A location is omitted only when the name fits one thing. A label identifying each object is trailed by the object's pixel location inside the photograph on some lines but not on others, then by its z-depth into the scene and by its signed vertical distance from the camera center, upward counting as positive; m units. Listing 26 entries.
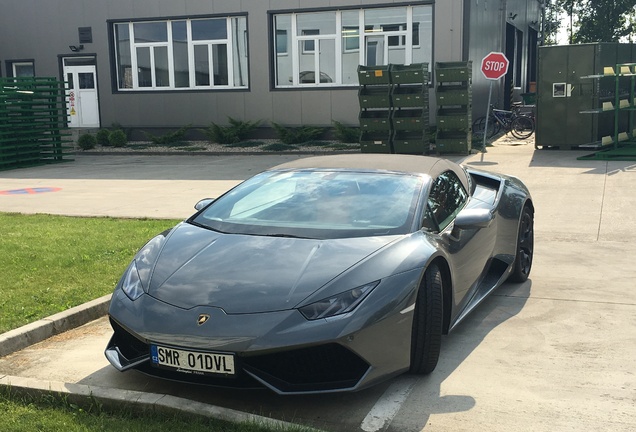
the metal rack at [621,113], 16.12 -0.47
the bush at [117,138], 23.58 -1.05
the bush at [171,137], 23.77 -1.07
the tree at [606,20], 49.72 +5.28
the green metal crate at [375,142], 18.77 -1.10
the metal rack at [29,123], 18.73 -0.42
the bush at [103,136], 23.84 -1.01
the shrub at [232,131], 23.12 -0.91
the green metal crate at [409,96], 18.44 +0.07
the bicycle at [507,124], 22.44 -0.86
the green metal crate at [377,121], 18.72 -0.55
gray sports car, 3.78 -1.04
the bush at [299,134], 22.36 -1.00
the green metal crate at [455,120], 18.30 -0.56
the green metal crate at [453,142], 18.44 -1.12
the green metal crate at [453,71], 18.16 +0.66
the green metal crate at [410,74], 18.35 +0.63
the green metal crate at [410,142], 18.61 -1.11
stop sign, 18.42 +0.79
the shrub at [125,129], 25.12 -0.82
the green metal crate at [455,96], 18.27 +0.05
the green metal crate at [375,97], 18.62 +0.07
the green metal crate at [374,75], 18.56 +0.64
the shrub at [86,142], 23.47 -1.15
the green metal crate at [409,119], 18.56 -0.52
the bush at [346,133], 21.67 -0.98
